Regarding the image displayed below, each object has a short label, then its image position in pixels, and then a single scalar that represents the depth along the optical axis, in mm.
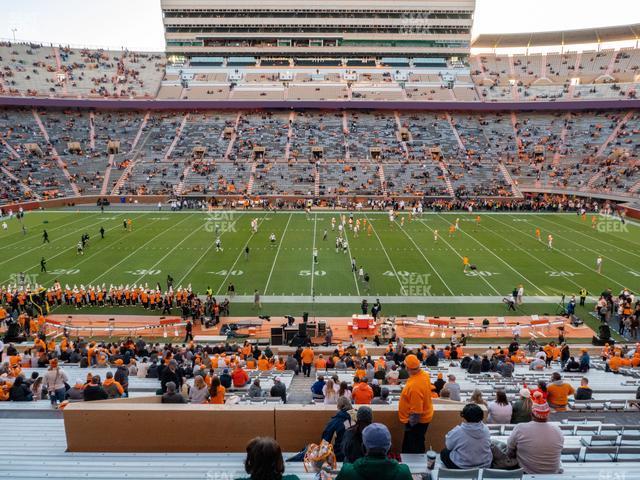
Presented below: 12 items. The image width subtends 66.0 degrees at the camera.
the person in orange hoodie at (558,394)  7785
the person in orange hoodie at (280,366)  12674
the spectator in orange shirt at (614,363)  12634
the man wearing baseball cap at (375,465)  3432
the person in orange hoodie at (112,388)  7777
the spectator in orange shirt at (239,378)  9859
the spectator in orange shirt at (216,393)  7367
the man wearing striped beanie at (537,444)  4852
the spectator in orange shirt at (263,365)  12336
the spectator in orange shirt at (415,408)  5344
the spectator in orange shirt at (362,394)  7293
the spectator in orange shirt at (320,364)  12891
